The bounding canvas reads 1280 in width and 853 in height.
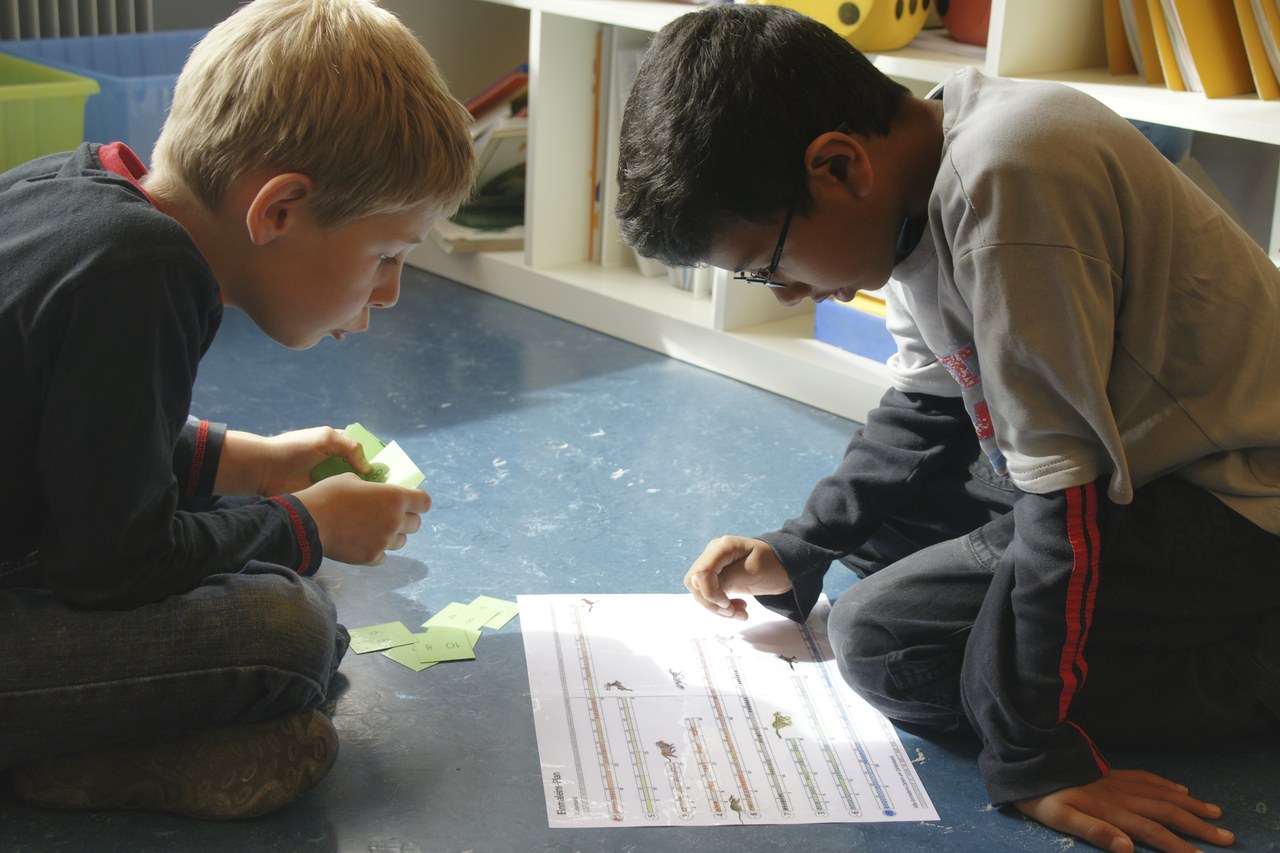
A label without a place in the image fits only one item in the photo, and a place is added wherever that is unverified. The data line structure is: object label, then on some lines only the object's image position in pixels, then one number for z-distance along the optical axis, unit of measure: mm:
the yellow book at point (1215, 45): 1447
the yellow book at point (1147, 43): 1524
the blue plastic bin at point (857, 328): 1780
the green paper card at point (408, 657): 1152
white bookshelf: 1520
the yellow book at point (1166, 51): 1486
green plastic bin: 1872
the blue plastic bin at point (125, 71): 2031
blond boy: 867
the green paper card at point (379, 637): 1173
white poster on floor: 999
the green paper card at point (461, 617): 1214
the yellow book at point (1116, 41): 1576
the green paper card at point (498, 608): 1219
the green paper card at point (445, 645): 1166
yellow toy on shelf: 1632
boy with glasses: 921
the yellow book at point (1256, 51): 1422
